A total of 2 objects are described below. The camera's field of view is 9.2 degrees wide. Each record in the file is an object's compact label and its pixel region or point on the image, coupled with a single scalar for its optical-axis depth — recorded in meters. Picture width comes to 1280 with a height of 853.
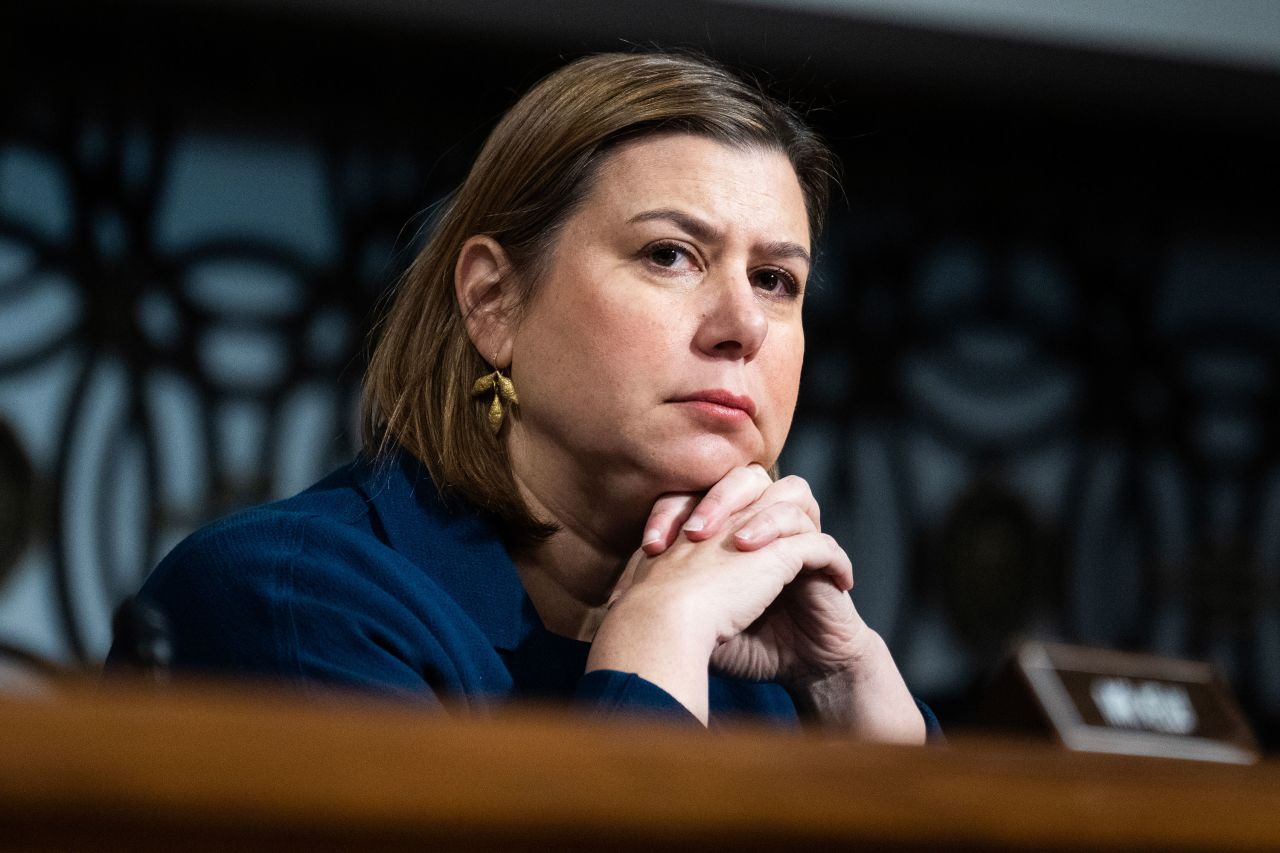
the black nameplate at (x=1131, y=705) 3.73
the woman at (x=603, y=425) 3.58
